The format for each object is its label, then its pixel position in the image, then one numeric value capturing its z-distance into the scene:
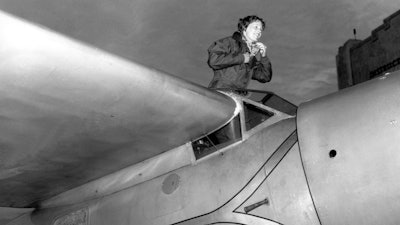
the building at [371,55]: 14.58
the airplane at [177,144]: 2.47
